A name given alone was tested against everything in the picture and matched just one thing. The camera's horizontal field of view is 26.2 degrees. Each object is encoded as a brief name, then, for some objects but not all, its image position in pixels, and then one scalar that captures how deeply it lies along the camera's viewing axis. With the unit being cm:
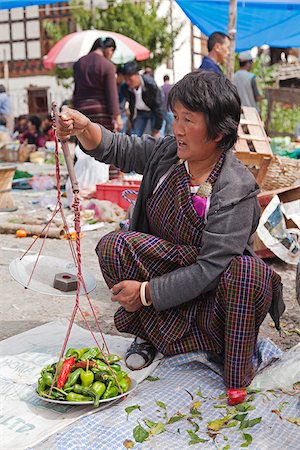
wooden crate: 488
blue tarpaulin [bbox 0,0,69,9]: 729
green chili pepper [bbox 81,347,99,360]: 236
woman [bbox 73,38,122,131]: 614
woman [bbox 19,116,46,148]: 1455
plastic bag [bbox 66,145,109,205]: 639
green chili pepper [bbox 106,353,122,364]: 238
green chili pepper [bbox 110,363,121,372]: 234
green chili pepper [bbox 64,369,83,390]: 221
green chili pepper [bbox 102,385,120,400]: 221
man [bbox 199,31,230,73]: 570
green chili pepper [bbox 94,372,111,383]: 226
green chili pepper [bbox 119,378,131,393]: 226
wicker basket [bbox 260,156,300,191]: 471
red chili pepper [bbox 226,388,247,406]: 229
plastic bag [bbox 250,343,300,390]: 241
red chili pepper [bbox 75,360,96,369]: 232
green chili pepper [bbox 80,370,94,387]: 224
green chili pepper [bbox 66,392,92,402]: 217
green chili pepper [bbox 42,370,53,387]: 222
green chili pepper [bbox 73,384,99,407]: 218
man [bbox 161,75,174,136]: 999
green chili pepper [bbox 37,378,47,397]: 222
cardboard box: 420
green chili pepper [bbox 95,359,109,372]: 230
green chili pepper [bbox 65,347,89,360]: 237
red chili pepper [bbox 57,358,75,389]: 222
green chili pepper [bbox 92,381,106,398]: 220
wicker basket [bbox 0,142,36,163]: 1116
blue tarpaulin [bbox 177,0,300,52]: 775
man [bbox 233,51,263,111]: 860
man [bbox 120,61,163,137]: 708
